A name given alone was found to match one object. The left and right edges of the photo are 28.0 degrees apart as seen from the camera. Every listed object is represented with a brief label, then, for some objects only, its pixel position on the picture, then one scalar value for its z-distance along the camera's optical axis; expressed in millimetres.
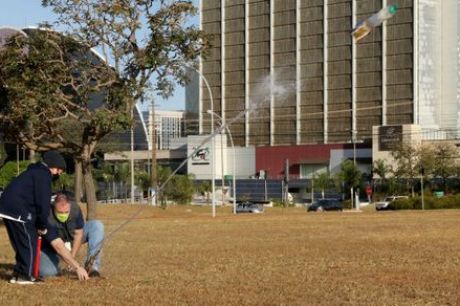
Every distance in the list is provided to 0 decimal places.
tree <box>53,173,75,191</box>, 88888
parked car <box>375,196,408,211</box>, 75019
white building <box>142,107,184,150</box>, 160125
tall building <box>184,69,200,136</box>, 134075
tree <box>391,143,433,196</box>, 97812
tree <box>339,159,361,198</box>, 108062
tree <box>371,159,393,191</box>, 109062
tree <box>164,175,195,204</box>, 91456
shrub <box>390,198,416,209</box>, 70675
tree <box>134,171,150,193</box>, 102731
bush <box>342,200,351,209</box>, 89438
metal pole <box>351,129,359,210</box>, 104281
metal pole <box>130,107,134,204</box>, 86162
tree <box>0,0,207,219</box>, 32719
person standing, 10445
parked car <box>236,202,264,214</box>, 76100
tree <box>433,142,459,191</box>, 98688
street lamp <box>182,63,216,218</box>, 58444
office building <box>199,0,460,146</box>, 82688
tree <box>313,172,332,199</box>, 113875
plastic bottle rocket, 11531
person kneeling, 11148
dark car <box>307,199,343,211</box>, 78312
